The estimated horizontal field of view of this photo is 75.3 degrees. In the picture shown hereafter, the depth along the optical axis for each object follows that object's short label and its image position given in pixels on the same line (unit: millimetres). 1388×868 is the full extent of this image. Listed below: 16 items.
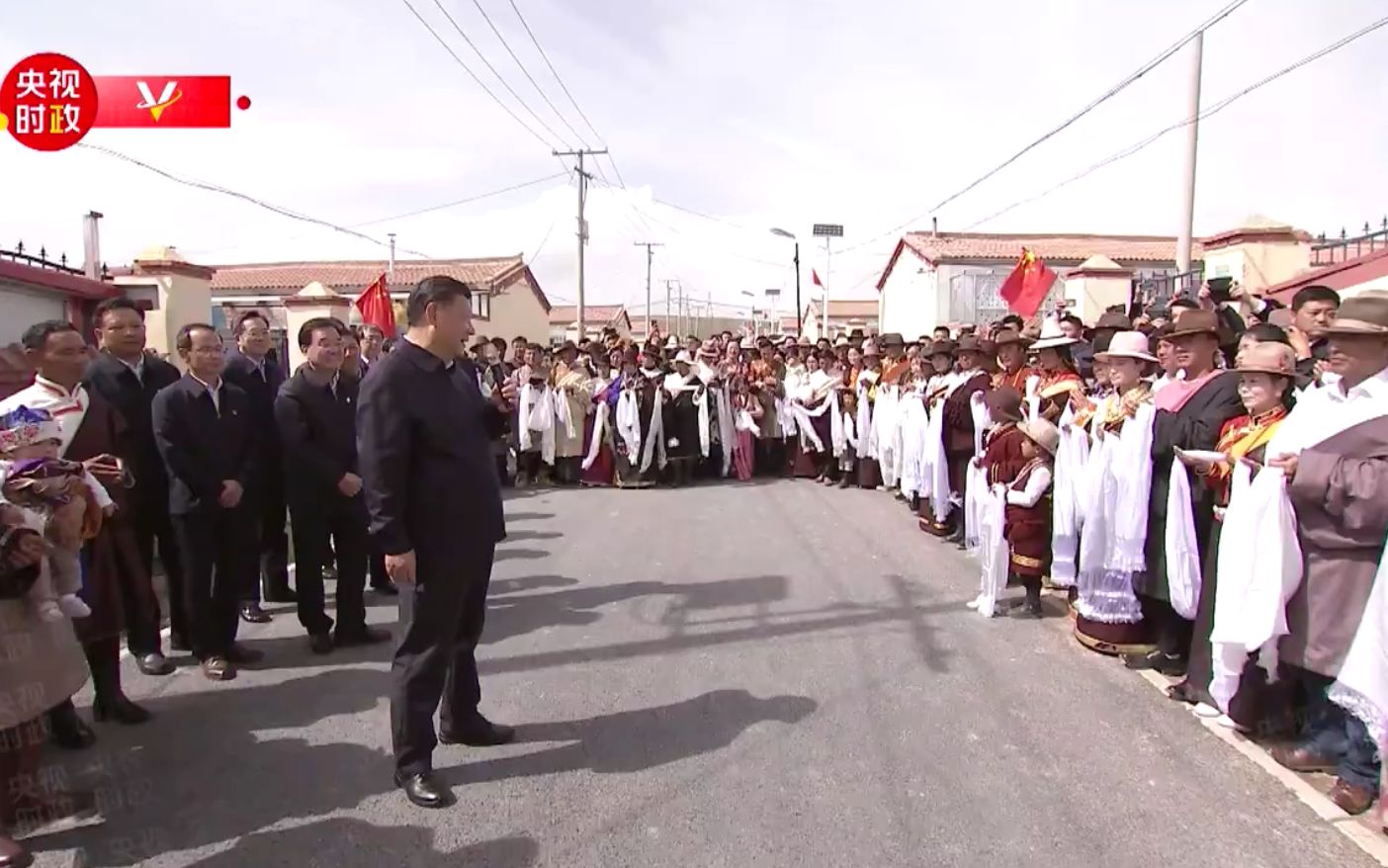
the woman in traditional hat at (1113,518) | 4738
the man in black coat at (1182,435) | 4262
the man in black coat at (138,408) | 4648
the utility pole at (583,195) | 27495
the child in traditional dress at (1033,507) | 5473
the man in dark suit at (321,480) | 5008
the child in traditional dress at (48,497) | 3133
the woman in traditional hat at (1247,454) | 3801
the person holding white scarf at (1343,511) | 3193
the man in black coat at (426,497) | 3256
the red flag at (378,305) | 13805
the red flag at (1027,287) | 12438
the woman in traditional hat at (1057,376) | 5668
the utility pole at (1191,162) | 11195
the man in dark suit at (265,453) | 5277
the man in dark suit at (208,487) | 4586
